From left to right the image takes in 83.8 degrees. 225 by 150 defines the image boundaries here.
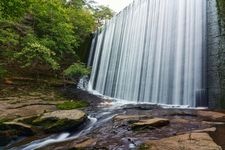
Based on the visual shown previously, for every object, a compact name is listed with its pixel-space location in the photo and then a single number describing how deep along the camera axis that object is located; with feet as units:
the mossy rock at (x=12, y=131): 9.19
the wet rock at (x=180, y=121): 8.95
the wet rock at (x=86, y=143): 6.97
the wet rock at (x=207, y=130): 7.41
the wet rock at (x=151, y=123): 8.22
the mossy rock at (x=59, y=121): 9.37
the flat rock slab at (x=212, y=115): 9.28
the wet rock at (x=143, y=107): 12.73
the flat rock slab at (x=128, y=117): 9.32
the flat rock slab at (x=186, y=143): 5.90
